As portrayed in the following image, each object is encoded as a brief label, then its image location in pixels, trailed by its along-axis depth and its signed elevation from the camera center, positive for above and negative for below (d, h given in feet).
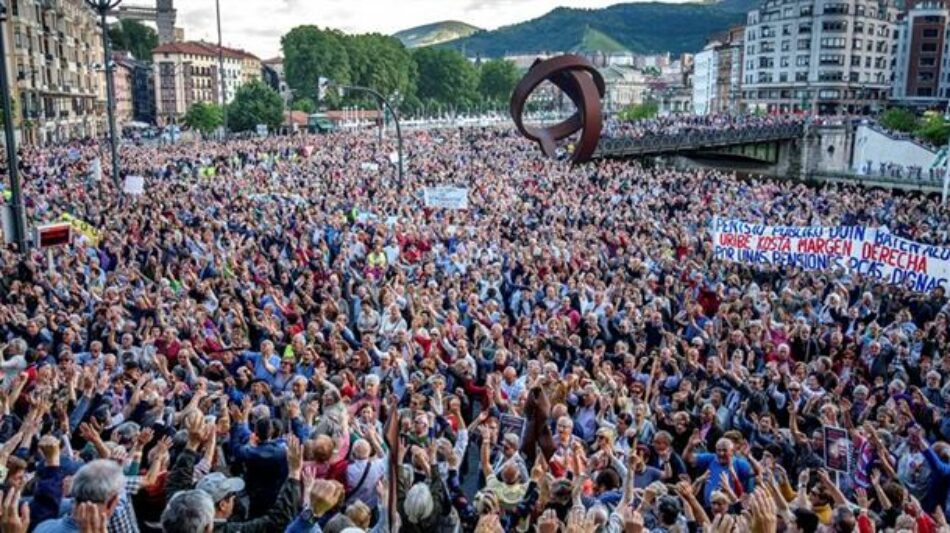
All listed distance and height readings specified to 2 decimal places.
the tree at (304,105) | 294.05 +8.54
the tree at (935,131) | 180.27 +0.61
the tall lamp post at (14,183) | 38.45 -2.68
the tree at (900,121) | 215.92 +3.27
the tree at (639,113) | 403.13 +9.50
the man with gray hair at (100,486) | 10.92 -4.73
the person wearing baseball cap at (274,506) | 13.26 -6.02
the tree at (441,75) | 390.42 +26.15
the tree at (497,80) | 447.42 +27.23
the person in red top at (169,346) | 27.66 -7.29
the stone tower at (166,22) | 426.92 +55.47
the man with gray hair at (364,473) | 16.60 -6.85
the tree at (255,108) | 238.48 +5.96
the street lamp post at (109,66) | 55.21 +4.70
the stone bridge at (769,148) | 169.17 -3.46
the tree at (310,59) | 303.27 +25.78
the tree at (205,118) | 250.78 +3.17
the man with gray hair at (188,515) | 10.68 -4.98
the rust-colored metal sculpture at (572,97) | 91.81 +3.91
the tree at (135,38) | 375.45 +42.12
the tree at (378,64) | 326.44 +26.55
